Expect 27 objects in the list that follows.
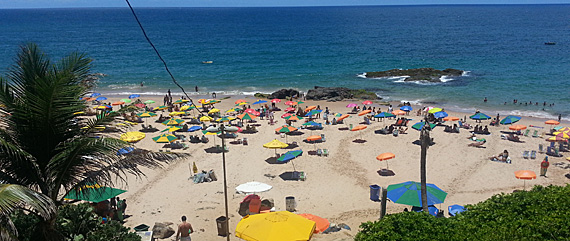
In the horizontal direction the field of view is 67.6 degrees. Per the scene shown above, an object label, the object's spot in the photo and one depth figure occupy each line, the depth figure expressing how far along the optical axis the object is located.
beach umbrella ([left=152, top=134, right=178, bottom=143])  20.75
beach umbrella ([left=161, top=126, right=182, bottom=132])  22.48
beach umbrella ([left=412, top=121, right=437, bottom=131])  23.30
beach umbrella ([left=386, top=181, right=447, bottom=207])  13.11
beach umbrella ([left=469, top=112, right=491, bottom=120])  25.17
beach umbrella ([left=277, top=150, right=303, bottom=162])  18.22
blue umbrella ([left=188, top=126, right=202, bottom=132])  23.83
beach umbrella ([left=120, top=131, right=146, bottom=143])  18.96
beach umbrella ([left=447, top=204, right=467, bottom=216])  13.28
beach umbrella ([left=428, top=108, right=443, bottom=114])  26.40
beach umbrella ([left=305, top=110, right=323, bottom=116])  26.67
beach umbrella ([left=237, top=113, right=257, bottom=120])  25.31
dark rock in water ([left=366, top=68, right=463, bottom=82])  46.47
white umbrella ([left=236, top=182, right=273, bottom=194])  14.59
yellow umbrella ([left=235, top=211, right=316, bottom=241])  10.61
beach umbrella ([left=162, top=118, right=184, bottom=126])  23.68
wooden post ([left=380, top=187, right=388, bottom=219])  12.02
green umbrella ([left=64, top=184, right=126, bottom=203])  12.24
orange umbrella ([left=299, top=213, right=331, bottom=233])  12.13
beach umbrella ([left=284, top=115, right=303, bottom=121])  25.55
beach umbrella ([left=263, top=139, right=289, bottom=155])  19.28
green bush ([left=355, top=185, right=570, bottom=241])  7.33
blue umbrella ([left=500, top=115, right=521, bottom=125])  24.66
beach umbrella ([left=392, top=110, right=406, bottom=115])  26.75
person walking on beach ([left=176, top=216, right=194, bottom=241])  11.77
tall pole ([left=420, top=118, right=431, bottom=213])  11.49
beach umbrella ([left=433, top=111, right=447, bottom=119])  25.34
